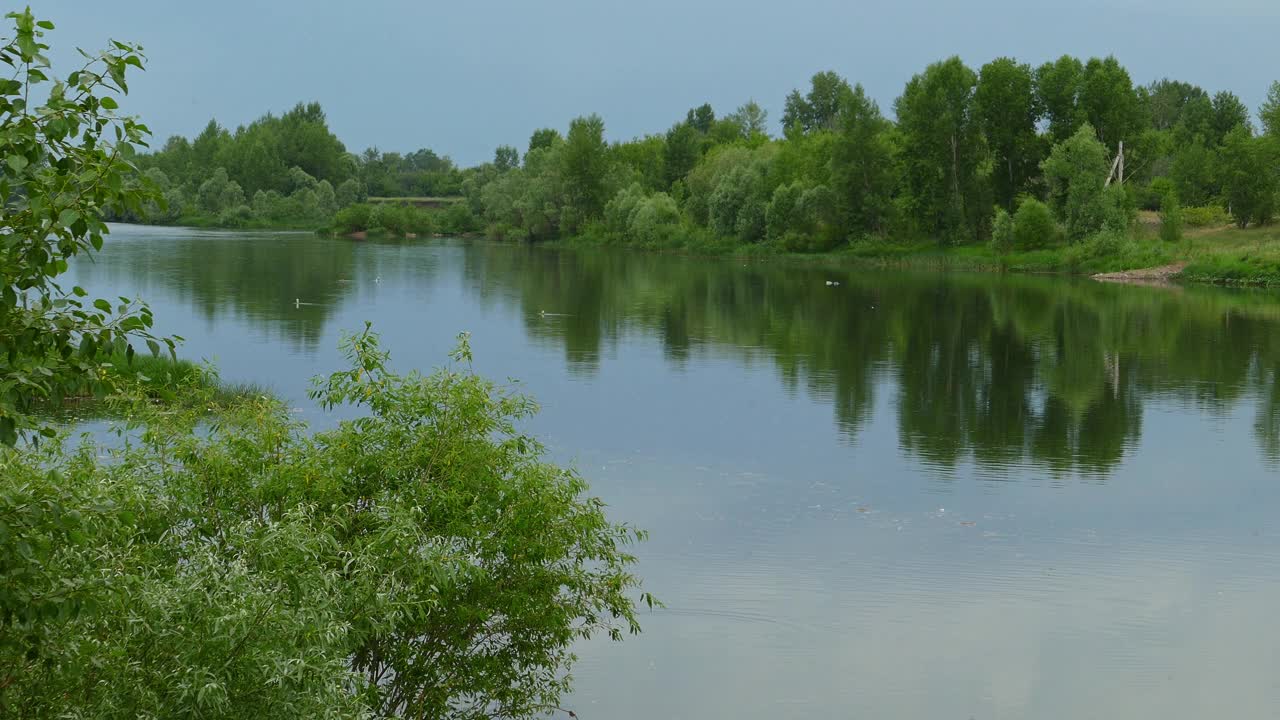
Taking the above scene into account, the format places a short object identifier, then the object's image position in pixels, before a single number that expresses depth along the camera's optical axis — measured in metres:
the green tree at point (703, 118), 177.75
